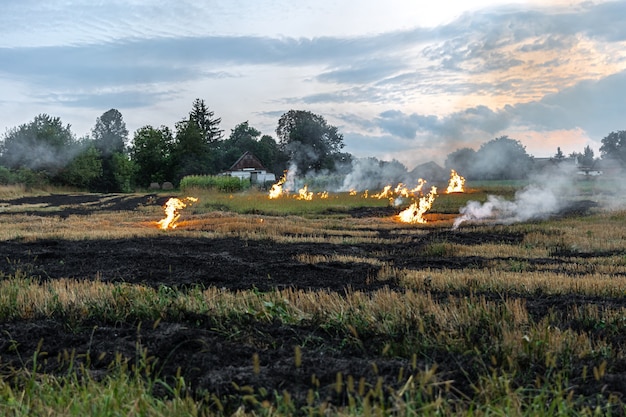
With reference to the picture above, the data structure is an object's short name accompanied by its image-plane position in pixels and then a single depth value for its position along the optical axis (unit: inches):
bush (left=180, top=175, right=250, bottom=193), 2529.5
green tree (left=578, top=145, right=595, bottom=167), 2206.2
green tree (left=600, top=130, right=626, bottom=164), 1964.8
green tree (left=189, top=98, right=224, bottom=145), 4980.3
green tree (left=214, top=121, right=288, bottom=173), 4084.6
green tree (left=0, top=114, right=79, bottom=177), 2945.4
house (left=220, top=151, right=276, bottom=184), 3740.2
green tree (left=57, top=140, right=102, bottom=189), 2974.9
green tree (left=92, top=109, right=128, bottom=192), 3292.3
